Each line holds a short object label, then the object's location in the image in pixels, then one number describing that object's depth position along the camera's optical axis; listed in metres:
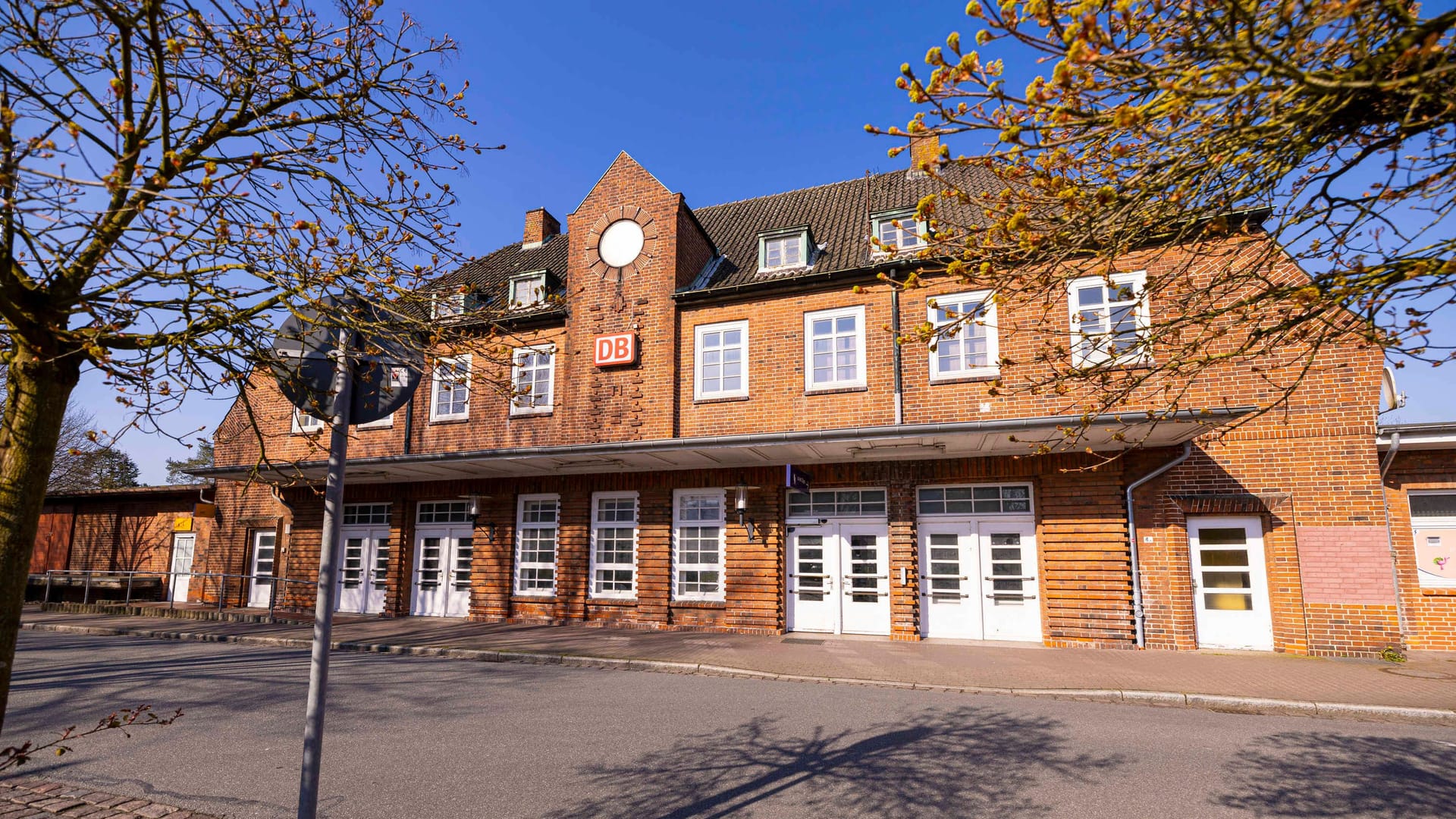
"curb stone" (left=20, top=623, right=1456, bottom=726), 7.38
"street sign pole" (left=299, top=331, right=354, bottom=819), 2.90
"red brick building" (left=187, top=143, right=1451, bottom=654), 11.17
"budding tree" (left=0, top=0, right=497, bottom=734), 2.52
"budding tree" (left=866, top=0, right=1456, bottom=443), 2.65
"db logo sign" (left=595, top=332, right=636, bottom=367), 15.24
